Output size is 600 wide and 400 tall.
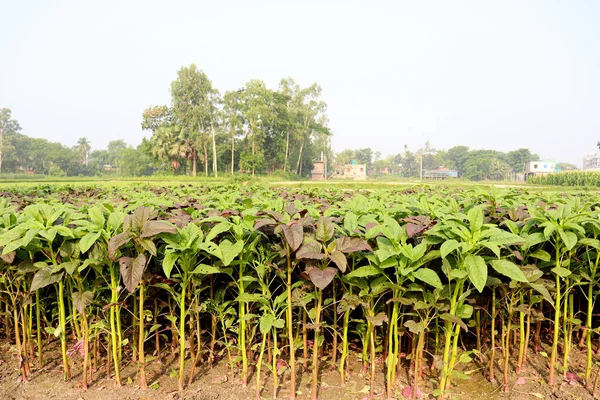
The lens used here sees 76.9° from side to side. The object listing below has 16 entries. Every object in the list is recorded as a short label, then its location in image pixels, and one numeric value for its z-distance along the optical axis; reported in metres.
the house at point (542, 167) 75.62
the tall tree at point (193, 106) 37.62
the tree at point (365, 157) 101.44
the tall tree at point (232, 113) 40.84
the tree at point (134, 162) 60.81
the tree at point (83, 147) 76.62
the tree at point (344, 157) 89.00
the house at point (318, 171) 65.00
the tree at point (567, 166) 127.90
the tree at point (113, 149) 97.37
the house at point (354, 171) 72.62
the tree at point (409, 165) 96.69
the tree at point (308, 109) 48.12
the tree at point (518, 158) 95.88
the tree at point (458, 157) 104.56
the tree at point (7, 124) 65.75
